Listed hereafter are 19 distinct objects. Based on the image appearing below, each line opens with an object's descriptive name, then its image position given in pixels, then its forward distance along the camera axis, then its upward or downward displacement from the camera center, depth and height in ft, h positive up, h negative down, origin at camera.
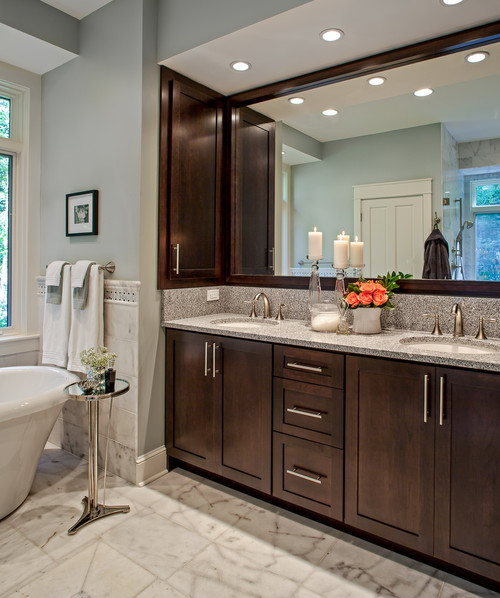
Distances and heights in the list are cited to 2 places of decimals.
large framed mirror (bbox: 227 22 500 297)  6.91 +2.26
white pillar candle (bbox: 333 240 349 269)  8.06 +0.70
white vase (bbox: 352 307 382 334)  7.20 -0.47
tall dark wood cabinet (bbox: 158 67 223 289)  8.39 +2.16
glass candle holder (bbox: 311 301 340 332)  7.51 -0.50
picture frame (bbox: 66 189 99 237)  8.78 +1.57
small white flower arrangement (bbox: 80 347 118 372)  6.71 -1.09
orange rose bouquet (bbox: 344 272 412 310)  7.12 -0.01
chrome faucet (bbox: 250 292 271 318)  9.04 -0.26
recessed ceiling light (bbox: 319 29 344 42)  6.85 +4.06
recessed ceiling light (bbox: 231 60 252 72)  8.01 +4.16
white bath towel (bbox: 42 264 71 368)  8.90 -0.81
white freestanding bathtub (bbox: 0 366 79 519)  6.42 -2.31
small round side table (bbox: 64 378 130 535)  6.47 -2.59
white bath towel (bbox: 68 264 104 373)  8.39 -0.61
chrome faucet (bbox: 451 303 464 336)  6.89 -0.46
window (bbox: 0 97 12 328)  9.93 +1.70
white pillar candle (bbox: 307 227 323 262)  8.51 +0.89
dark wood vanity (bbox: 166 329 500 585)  5.34 -2.13
